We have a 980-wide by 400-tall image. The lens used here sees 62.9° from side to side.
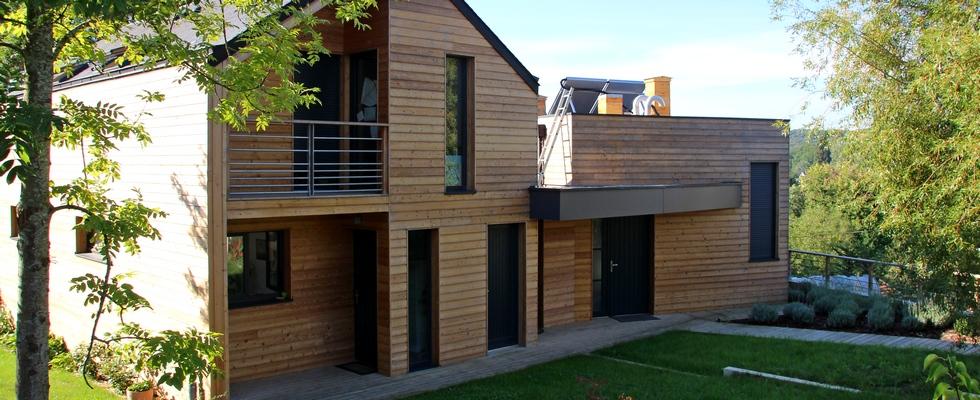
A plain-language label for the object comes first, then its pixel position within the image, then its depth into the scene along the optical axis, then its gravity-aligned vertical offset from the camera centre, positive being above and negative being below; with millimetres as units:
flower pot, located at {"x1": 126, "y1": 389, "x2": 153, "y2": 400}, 9708 -2454
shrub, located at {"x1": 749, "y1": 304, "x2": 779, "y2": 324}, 15250 -2292
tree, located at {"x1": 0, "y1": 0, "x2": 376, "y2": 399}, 5395 +858
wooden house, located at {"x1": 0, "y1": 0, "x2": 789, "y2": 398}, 9844 -223
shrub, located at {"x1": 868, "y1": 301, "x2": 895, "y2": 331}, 14438 -2240
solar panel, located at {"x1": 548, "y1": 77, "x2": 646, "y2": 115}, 19750 +2598
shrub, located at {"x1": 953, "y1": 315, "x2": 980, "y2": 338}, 9967 -1675
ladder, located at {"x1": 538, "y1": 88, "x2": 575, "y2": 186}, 15242 +1014
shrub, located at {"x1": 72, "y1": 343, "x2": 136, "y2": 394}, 10562 -2397
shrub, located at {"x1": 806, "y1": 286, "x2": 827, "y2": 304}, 16641 -2097
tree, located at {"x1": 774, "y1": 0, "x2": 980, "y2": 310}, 8727 +970
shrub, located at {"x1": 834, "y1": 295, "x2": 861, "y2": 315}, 15277 -2136
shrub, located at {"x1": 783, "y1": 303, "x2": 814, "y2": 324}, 15219 -2278
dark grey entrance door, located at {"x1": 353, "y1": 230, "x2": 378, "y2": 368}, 11750 -1548
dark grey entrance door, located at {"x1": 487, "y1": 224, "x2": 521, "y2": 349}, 12680 -1459
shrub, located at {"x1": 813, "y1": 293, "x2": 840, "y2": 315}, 15820 -2195
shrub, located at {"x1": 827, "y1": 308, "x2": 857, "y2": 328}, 14789 -2315
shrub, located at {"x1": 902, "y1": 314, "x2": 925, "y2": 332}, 14266 -2306
